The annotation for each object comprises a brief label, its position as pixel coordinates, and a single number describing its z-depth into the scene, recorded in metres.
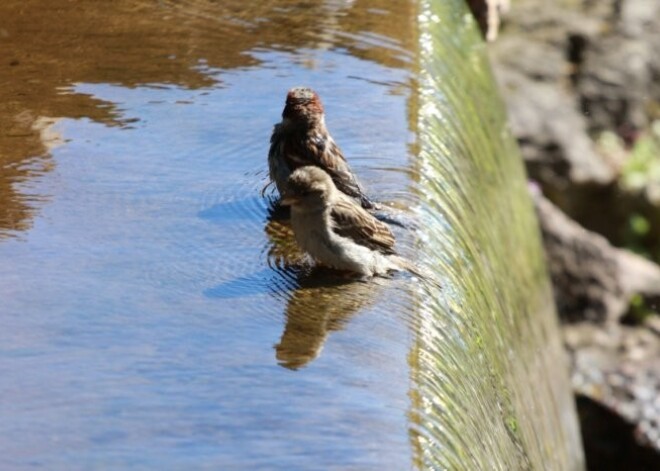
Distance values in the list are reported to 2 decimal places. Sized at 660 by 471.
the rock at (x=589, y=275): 17.66
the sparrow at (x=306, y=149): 9.23
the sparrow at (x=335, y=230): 8.39
